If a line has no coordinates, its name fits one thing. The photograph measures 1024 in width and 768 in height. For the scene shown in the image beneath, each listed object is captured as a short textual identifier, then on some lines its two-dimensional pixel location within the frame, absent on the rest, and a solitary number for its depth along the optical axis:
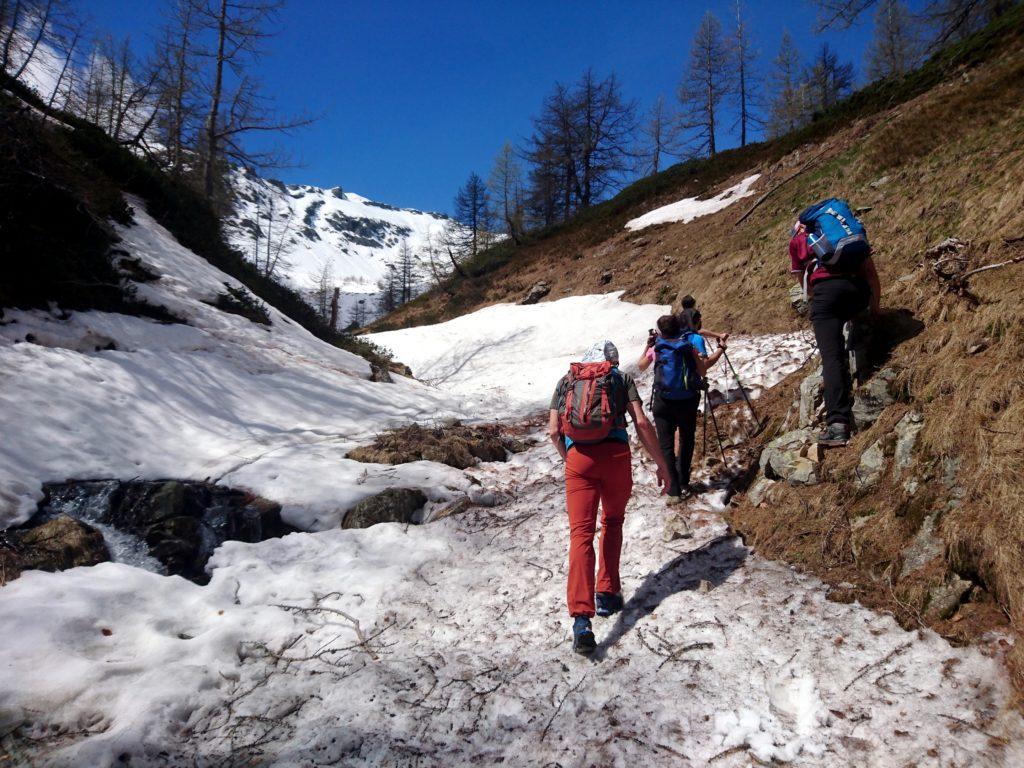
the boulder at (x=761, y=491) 4.57
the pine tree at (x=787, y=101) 34.38
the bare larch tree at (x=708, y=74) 32.91
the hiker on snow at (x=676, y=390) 4.95
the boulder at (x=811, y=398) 4.88
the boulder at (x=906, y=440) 3.57
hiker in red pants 3.44
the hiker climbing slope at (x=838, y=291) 4.19
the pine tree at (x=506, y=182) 40.72
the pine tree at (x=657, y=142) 40.94
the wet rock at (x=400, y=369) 14.55
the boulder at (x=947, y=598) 2.69
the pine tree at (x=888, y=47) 33.16
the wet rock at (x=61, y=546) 3.93
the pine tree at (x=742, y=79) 33.34
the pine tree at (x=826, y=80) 36.22
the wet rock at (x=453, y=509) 5.73
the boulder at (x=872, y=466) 3.73
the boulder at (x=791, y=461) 4.30
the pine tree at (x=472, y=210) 42.53
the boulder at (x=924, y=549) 2.97
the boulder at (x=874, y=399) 4.12
